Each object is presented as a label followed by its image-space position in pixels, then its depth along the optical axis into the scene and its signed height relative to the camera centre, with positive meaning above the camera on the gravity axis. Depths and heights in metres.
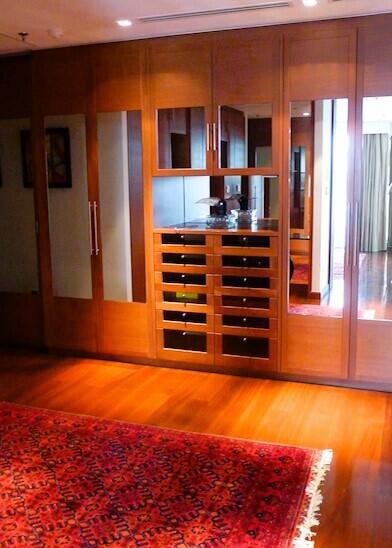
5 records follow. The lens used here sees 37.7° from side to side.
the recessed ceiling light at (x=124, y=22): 3.64 +1.06
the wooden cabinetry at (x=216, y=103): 3.88 +0.58
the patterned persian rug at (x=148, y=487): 2.36 -1.40
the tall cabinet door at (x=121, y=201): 4.22 -0.09
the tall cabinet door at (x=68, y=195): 4.39 -0.04
